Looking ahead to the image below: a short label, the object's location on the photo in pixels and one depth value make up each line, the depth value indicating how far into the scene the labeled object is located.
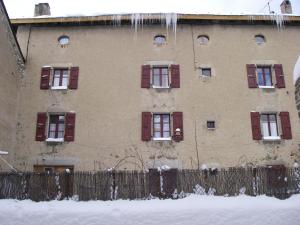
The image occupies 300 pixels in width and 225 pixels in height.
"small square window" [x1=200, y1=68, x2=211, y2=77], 13.30
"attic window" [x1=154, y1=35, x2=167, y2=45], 13.72
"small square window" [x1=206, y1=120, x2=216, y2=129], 12.73
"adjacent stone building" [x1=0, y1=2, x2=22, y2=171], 11.93
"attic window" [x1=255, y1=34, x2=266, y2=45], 13.72
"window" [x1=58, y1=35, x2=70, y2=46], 13.80
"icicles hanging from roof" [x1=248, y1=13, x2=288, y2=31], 13.63
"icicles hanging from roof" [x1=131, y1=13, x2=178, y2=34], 13.58
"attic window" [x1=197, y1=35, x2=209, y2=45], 13.70
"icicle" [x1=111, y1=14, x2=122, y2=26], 13.67
